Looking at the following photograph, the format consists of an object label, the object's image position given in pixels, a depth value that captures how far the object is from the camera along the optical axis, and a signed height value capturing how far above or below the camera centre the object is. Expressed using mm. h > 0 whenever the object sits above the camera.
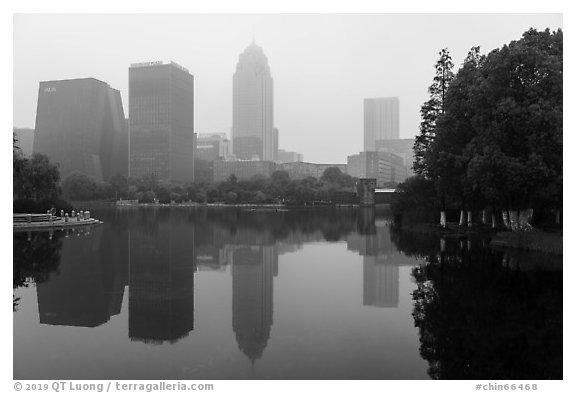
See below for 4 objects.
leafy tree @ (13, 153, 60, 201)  40906 +1746
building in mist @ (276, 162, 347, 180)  193500 +11885
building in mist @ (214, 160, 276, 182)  188250 +13374
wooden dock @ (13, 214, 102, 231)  31531 -1503
